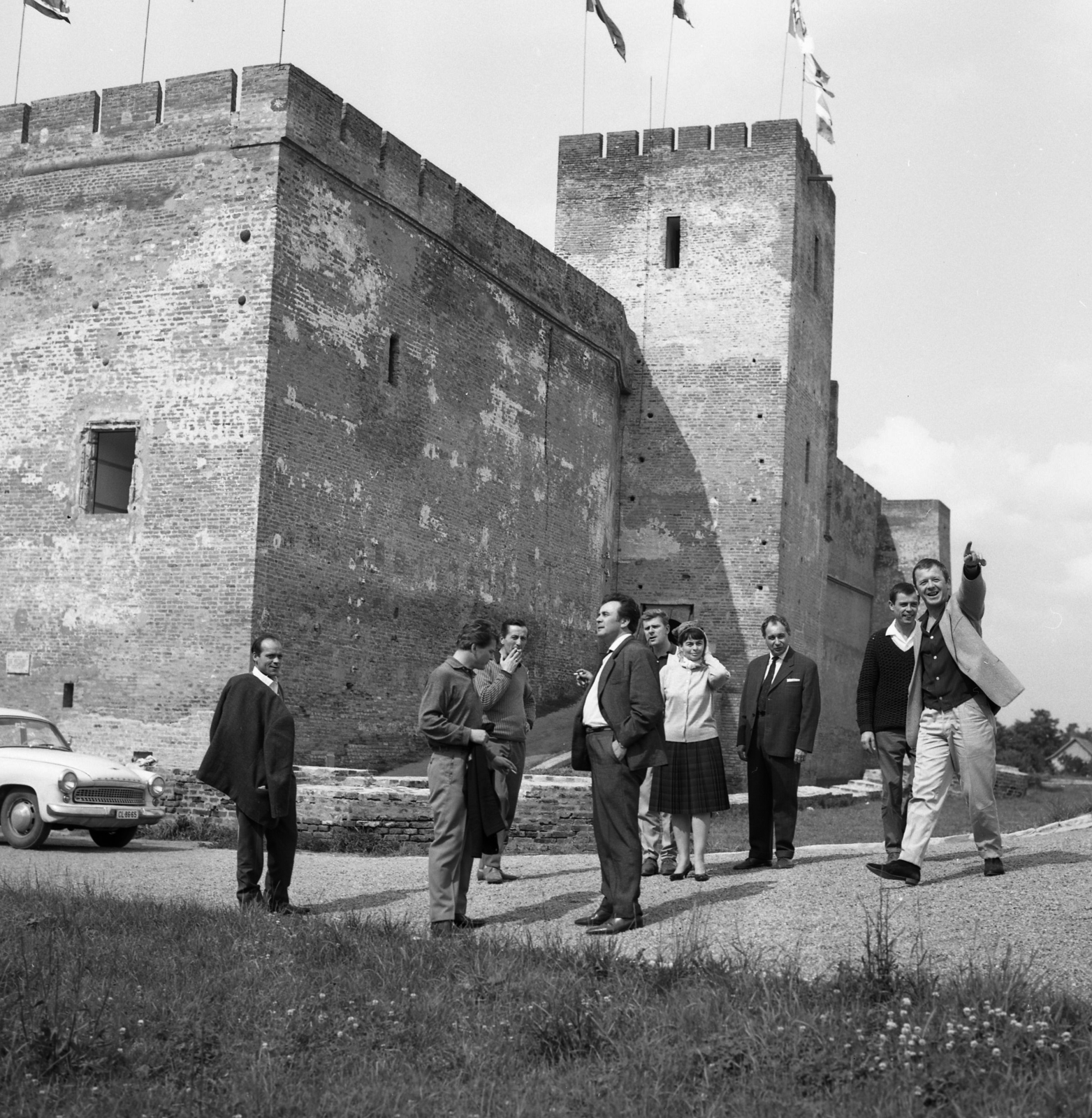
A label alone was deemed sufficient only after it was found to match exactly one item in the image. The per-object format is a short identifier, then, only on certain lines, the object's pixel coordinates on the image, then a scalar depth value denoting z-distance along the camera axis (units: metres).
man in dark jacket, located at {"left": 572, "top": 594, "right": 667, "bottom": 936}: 7.22
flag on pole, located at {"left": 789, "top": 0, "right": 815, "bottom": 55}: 25.75
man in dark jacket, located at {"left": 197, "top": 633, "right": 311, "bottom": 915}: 8.09
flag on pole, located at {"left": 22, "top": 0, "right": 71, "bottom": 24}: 17.67
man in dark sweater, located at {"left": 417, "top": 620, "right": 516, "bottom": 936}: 7.50
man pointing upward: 7.81
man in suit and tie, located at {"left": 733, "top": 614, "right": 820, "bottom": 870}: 9.40
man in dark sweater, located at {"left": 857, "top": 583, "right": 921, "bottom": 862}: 9.03
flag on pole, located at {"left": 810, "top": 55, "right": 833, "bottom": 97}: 26.05
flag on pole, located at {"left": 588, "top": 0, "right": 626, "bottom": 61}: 23.45
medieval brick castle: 16.23
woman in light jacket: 8.94
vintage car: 12.12
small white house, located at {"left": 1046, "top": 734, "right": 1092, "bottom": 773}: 50.37
